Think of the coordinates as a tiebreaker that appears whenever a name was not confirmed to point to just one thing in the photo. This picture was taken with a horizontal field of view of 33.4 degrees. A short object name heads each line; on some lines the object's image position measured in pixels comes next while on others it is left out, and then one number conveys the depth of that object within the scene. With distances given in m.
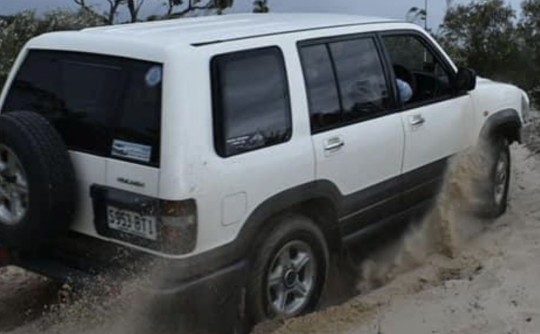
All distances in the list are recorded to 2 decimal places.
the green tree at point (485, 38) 13.11
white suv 4.29
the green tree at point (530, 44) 12.64
